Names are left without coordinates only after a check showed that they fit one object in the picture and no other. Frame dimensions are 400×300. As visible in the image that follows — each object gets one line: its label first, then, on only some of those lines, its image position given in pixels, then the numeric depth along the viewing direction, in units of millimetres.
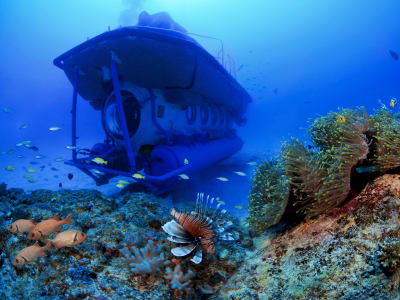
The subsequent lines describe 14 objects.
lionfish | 2426
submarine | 6328
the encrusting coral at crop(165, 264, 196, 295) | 2154
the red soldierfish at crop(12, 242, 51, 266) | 2082
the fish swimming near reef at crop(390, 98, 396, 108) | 3670
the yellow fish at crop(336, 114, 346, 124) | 2750
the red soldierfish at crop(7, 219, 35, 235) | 2467
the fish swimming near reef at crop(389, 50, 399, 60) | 12255
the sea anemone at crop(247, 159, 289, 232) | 2701
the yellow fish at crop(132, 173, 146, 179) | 5448
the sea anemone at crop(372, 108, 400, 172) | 2234
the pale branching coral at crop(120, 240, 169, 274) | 2229
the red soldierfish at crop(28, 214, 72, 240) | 2357
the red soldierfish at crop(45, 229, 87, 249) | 2189
